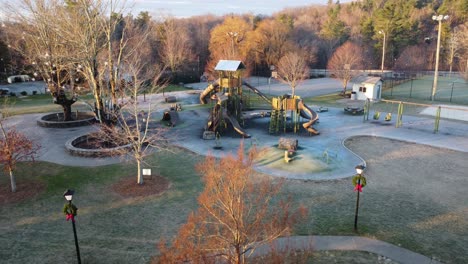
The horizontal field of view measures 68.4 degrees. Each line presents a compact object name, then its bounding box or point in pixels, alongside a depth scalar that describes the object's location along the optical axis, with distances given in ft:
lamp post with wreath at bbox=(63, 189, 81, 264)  34.47
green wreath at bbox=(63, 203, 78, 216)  35.13
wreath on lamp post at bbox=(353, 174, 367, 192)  41.32
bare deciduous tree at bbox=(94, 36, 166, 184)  54.70
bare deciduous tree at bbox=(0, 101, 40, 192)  51.34
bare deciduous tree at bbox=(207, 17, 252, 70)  201.83
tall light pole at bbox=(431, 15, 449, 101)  132.67
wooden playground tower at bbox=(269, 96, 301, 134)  90.48
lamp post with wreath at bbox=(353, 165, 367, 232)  41.31
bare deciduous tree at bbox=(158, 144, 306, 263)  23.58
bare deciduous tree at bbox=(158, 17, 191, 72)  194.29
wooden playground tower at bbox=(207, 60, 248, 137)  89.25
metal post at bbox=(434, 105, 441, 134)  89.91
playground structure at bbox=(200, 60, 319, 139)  88.07
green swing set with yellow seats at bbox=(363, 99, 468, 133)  96.07
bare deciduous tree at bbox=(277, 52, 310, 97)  144.89
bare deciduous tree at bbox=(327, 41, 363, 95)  147.64
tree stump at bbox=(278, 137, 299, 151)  72.64
